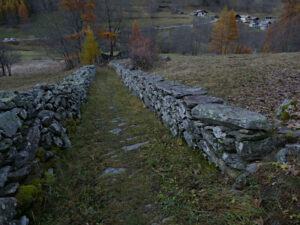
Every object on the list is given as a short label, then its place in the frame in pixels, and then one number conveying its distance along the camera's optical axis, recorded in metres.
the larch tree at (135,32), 34.71
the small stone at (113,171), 3.81
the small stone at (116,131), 5.71
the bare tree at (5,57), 31.38
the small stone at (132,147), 4.74
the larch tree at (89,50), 23.56
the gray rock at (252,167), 2.87
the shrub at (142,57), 18.59
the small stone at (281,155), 2.76
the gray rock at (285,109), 4.32
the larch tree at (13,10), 77.19
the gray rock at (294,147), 2.81
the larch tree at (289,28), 25.11
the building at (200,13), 93.88
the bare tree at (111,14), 31.19
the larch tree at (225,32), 36.00
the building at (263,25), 75.89
